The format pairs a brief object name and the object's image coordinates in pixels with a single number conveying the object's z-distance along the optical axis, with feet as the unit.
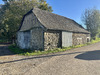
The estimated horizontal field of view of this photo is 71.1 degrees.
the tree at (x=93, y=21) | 84.94
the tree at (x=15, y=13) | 64.64
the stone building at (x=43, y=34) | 31.12
